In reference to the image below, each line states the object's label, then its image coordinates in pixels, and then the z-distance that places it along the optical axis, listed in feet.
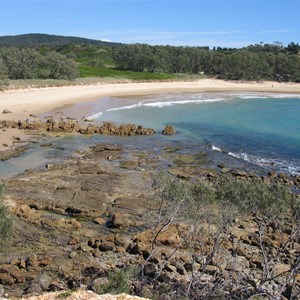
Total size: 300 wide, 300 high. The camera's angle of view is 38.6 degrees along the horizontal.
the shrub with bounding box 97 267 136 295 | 42.79
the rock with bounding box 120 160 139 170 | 104.83
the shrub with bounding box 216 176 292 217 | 51.67
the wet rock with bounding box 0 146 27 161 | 107.11
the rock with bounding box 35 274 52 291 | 49.98
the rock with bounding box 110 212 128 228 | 70.59
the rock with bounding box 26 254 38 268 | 55.36
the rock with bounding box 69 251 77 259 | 59.07
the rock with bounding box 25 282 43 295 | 47.79
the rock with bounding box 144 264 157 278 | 54.95
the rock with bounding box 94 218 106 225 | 71.82
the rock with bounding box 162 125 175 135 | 153.07
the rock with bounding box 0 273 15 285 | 50.84
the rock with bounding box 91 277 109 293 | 45.09
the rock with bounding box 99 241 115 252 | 61.82
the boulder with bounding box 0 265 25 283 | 51.65
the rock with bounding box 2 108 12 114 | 167.69
